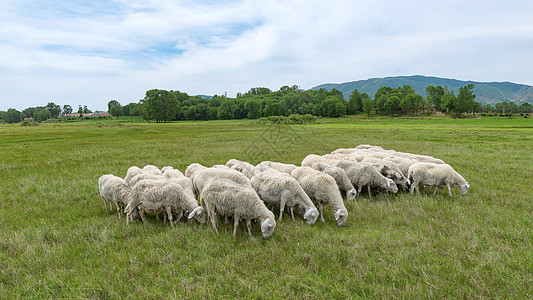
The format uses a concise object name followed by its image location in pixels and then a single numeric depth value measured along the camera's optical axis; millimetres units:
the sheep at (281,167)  10954
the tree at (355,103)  145125
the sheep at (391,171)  10930
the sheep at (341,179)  9445
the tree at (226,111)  136625
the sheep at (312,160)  12505
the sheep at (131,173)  10316
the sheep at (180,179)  8954
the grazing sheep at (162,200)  7633
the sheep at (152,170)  10609
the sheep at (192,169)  10809
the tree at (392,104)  126250
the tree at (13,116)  167200
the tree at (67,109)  179000
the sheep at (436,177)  9961
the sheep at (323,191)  7609
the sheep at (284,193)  7934
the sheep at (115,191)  8547
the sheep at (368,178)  10281
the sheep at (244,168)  10680
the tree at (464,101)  109000
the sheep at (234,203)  7027
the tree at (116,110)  176875
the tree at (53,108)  172900
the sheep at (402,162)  12312
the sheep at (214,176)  8602
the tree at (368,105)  141125
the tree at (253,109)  131875
